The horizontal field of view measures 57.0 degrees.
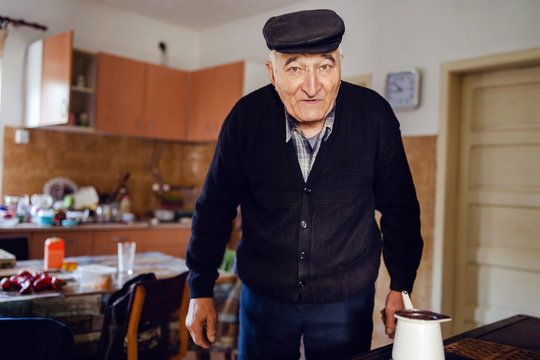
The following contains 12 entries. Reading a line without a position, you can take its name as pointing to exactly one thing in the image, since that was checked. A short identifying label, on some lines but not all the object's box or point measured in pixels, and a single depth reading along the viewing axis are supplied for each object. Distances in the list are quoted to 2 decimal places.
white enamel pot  0.96
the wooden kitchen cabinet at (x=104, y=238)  3.70
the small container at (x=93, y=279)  2.16
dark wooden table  1.19
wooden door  3.09
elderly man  1.37
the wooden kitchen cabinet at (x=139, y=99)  4.38
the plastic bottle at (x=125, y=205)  4.65
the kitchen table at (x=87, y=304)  1.92
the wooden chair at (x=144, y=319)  1.95
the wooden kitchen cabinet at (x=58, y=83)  3.90
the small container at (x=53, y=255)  2.50
